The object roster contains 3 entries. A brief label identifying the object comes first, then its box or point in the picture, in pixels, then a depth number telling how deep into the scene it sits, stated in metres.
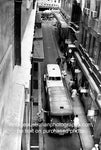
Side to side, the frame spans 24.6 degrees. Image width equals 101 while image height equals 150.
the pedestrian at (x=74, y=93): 15.48
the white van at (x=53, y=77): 14.86
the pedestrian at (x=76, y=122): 11.63
